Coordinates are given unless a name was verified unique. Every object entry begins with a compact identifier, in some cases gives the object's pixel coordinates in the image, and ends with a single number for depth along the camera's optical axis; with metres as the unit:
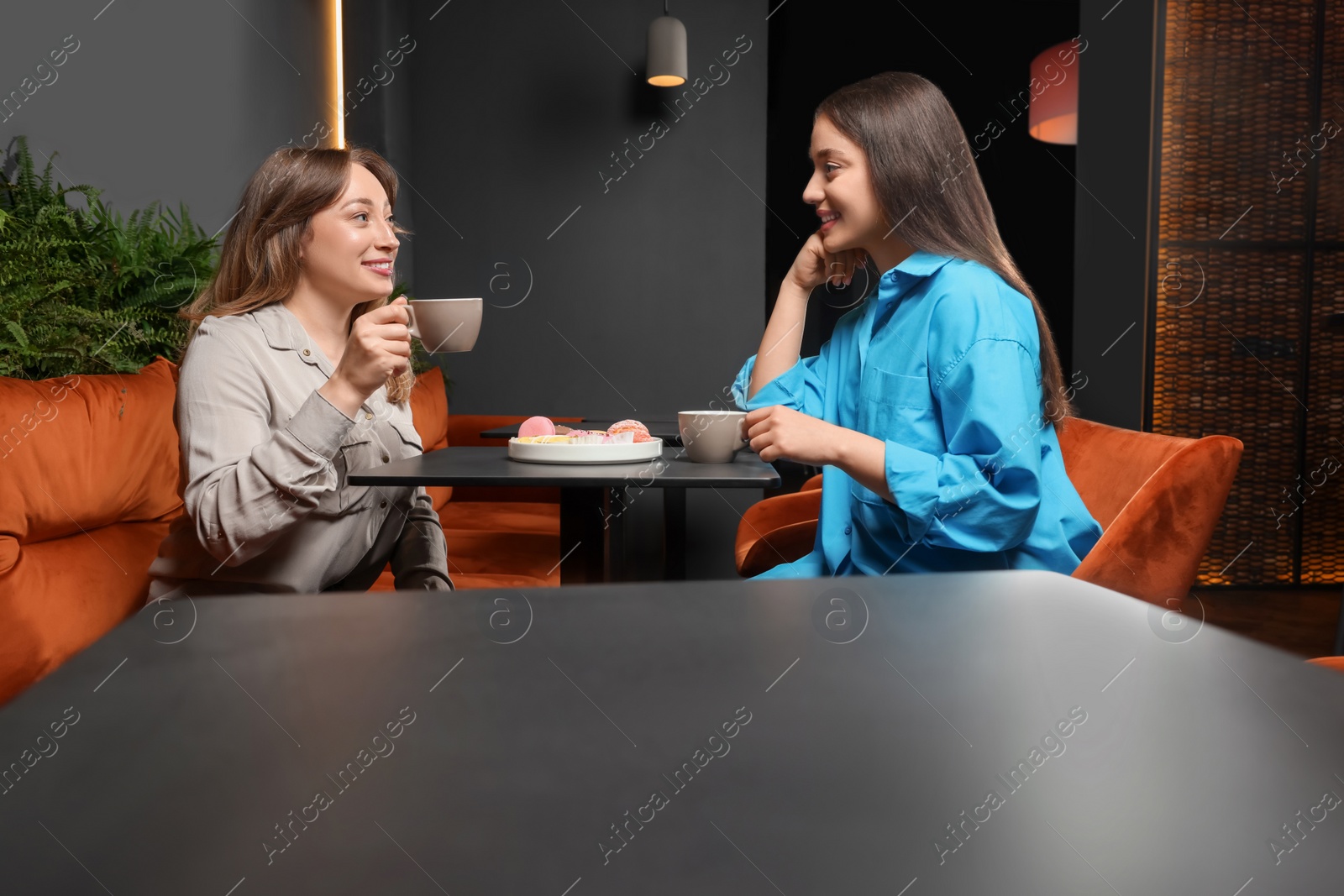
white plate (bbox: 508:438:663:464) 1.38
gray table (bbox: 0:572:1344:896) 0.32
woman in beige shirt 1.24
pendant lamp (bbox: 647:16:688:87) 4.51
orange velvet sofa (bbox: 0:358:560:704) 1.42
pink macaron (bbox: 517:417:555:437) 1.66
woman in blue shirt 1.24
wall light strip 4.15
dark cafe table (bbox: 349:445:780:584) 1.20
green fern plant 1.74
